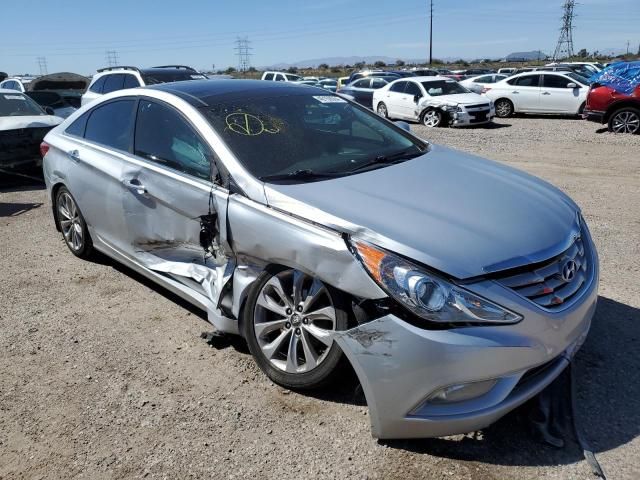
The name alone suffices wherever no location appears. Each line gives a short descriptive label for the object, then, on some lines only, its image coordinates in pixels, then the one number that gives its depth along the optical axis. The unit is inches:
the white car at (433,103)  636.1
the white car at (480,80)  867.7
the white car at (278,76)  962.7
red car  501.7
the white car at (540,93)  686.5
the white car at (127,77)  455.5
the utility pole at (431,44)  2773.1
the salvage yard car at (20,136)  341.1
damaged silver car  95.5
